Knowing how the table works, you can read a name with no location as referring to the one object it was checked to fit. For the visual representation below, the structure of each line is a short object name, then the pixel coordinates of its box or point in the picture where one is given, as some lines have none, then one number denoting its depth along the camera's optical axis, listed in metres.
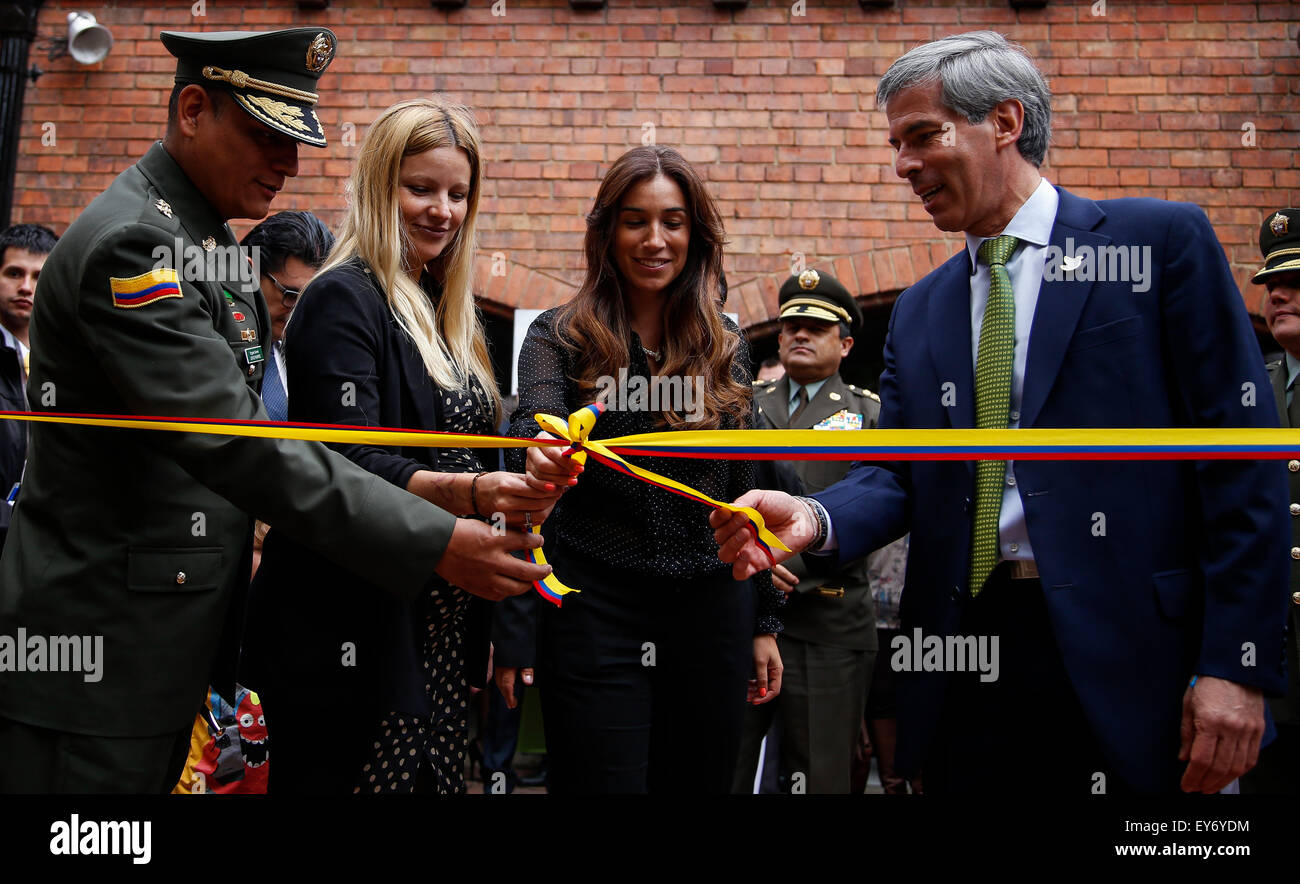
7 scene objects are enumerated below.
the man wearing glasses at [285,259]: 3.73
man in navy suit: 1.87
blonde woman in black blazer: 2.10
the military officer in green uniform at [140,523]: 1.85
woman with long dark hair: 2.45
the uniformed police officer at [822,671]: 4.08
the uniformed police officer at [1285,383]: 3.46
